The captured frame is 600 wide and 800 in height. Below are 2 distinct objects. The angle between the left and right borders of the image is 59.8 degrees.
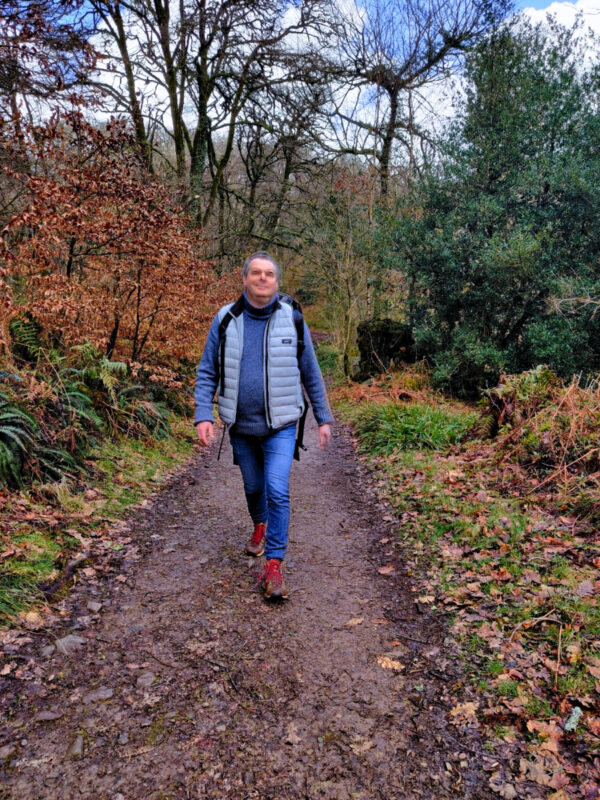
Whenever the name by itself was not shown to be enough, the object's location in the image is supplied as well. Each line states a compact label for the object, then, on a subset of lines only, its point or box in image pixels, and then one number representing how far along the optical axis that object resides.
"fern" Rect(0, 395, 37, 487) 4.54
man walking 3.62
